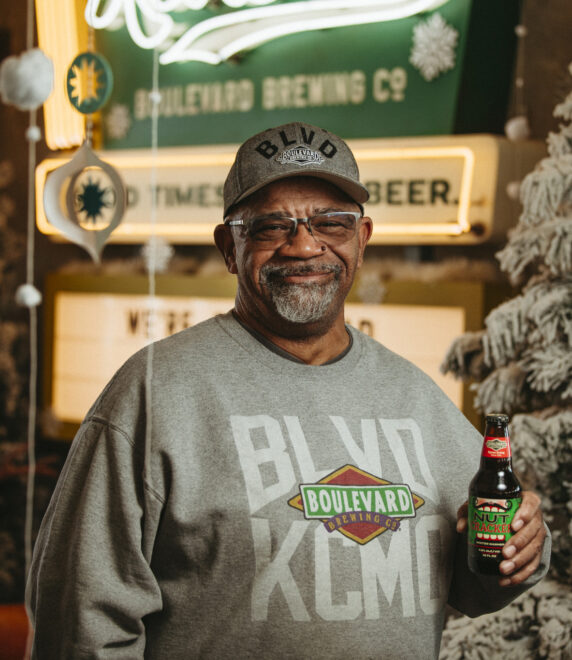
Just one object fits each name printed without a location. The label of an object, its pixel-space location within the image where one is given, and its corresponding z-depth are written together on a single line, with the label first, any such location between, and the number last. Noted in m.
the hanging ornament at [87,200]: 1.93
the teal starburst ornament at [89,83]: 1.99
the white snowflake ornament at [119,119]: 3.98
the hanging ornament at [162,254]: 3.92
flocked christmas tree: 2.46
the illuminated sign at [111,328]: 3.38
